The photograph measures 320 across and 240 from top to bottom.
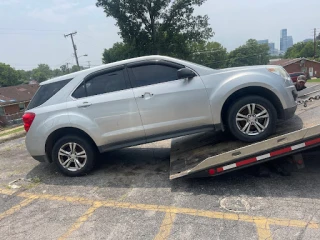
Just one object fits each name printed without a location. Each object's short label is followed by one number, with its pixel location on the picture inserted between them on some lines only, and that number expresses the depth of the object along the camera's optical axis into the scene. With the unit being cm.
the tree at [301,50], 8725
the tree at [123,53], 2633
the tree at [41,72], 12206
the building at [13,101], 3788
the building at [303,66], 5588
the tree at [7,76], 8294
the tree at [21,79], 8900
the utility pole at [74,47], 4108
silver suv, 387
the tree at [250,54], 7469
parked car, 545
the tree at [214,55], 6209
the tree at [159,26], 2439
